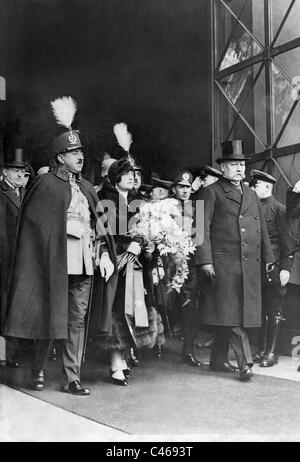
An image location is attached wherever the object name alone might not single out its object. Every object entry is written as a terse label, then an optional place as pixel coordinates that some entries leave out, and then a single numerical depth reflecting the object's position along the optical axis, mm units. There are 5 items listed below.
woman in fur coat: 4160
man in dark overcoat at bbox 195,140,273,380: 4449
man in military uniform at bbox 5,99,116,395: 3779
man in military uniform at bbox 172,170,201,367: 4480
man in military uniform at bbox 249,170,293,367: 4680
